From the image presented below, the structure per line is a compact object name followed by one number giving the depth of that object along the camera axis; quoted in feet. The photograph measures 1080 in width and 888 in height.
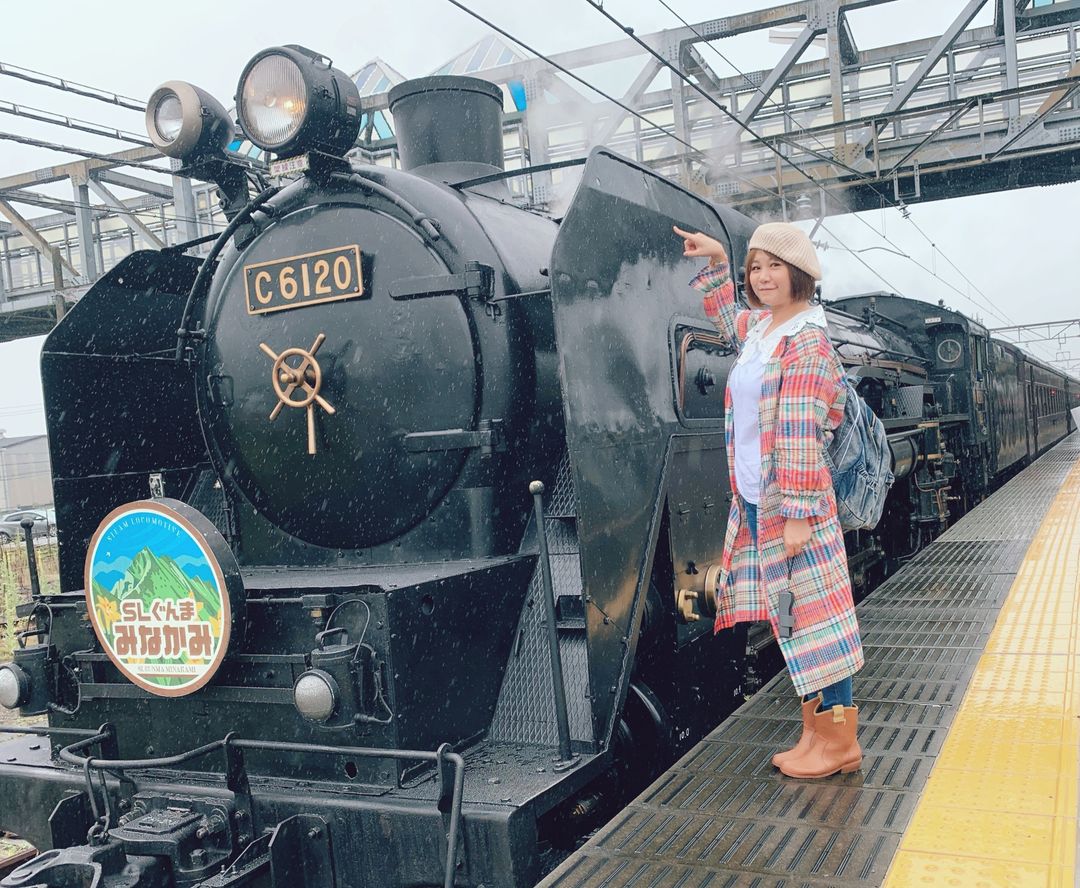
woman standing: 8.63
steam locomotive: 8.33
